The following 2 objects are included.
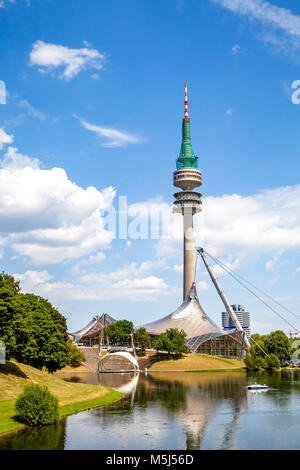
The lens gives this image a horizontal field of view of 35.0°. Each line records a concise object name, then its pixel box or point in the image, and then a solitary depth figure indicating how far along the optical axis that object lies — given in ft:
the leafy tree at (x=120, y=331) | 539.70
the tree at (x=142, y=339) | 504.02
